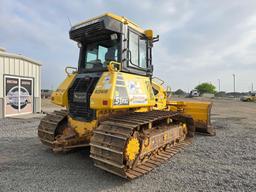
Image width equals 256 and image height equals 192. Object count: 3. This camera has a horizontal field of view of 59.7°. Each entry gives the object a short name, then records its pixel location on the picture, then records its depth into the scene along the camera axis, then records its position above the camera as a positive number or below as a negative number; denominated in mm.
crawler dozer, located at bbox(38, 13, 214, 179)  4141 -175
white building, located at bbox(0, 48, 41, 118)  12953 +791
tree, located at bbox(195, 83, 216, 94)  107275 +4308
